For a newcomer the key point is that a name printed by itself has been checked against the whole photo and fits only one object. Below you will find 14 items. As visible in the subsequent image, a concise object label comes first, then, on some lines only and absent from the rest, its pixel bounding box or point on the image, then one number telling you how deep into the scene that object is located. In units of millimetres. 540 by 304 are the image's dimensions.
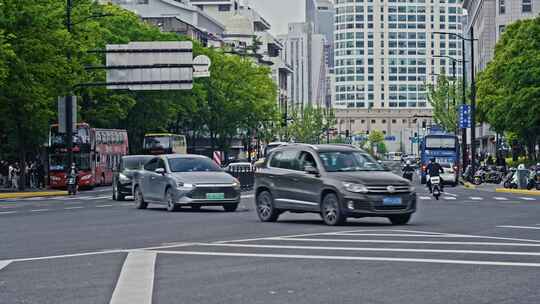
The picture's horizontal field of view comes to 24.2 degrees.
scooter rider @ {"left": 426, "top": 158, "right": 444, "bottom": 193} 46422
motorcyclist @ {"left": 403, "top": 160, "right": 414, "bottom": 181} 72562
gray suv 24484
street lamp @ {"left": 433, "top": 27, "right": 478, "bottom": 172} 76562
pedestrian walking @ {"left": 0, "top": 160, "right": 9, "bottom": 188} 75875
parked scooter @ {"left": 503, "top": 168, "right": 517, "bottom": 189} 61650
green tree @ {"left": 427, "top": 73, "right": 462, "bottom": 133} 133125
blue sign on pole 83750
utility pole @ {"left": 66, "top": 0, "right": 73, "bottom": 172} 60125
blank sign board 55406
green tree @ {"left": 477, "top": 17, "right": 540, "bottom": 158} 76938
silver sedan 32500
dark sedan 45875
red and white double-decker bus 69269
